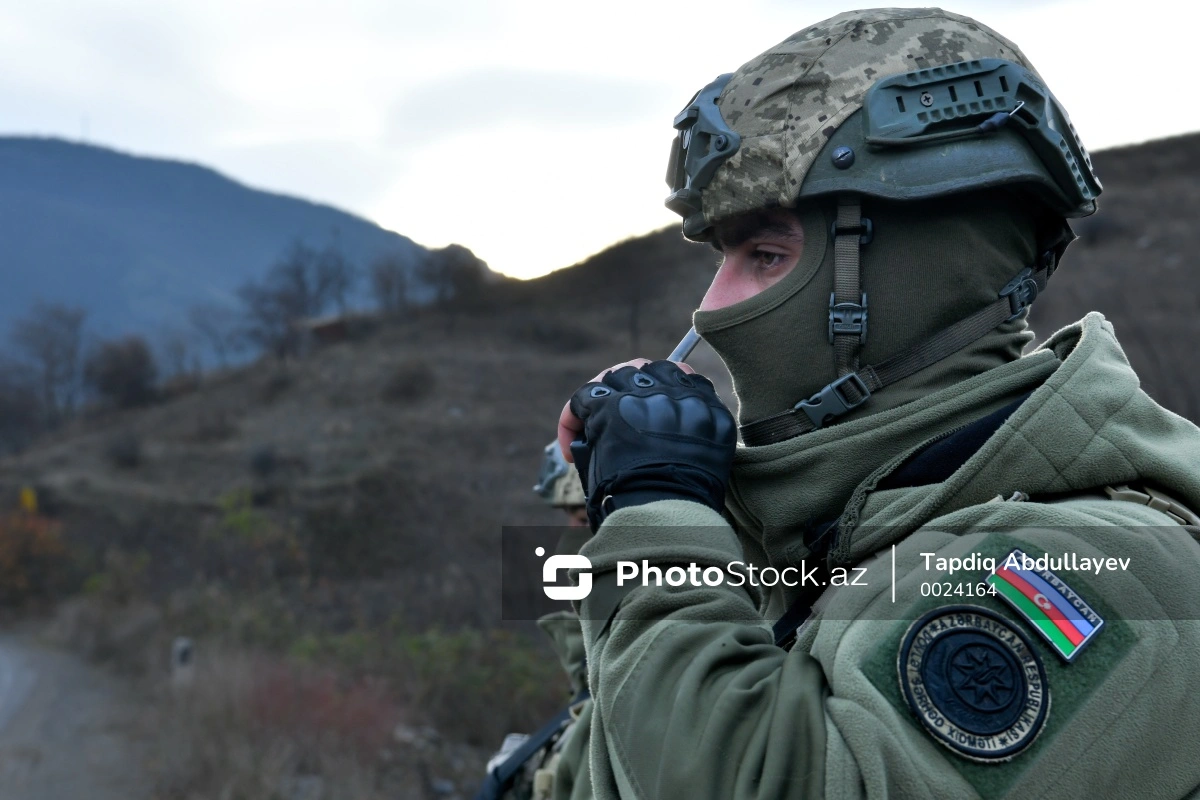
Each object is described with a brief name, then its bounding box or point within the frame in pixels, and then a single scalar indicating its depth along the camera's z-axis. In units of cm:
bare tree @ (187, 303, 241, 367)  3403
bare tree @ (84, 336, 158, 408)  3136
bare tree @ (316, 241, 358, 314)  3488
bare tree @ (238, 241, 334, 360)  3275
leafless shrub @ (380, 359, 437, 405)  2859
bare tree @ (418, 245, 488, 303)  3139
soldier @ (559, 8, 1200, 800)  137
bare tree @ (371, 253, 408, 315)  3344
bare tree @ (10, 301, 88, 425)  3212
